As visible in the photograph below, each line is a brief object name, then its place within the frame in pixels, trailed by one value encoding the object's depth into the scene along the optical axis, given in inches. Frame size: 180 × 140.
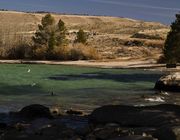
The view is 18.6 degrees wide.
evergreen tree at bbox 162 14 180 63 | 2812.5
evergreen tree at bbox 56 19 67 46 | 3766.2
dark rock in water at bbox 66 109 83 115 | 1016.2
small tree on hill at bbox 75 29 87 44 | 4058.6
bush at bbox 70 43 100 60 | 3681.1
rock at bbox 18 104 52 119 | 902.9
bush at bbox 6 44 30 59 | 3720.0
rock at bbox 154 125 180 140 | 593.1
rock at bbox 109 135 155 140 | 600.7
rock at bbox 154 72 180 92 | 1685.5
